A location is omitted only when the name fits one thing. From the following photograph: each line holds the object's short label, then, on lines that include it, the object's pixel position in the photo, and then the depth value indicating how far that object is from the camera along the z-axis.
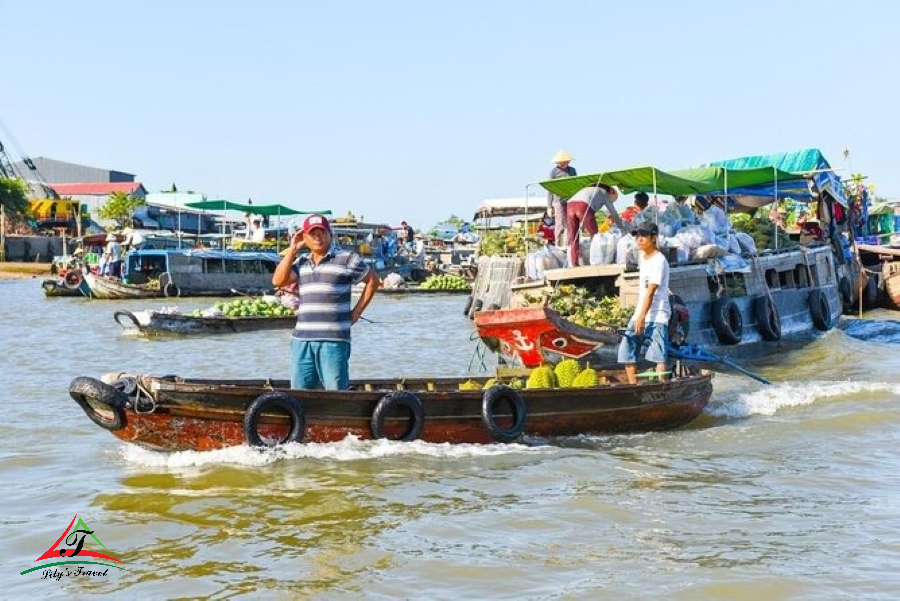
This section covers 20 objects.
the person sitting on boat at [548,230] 17.89
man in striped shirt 6.75
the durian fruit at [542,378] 8.48
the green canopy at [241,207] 31.44
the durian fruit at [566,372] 8.59
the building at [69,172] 81.19
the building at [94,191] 68.31
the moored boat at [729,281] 11.78
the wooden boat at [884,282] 20.83
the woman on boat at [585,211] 12.12
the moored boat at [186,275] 29.34
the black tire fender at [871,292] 21.19
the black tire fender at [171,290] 29.52
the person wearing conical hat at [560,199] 13.67
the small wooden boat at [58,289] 30.23
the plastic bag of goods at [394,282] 33.19
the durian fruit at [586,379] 8.55
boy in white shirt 8.32
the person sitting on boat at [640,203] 13.12
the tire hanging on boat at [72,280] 30.36
